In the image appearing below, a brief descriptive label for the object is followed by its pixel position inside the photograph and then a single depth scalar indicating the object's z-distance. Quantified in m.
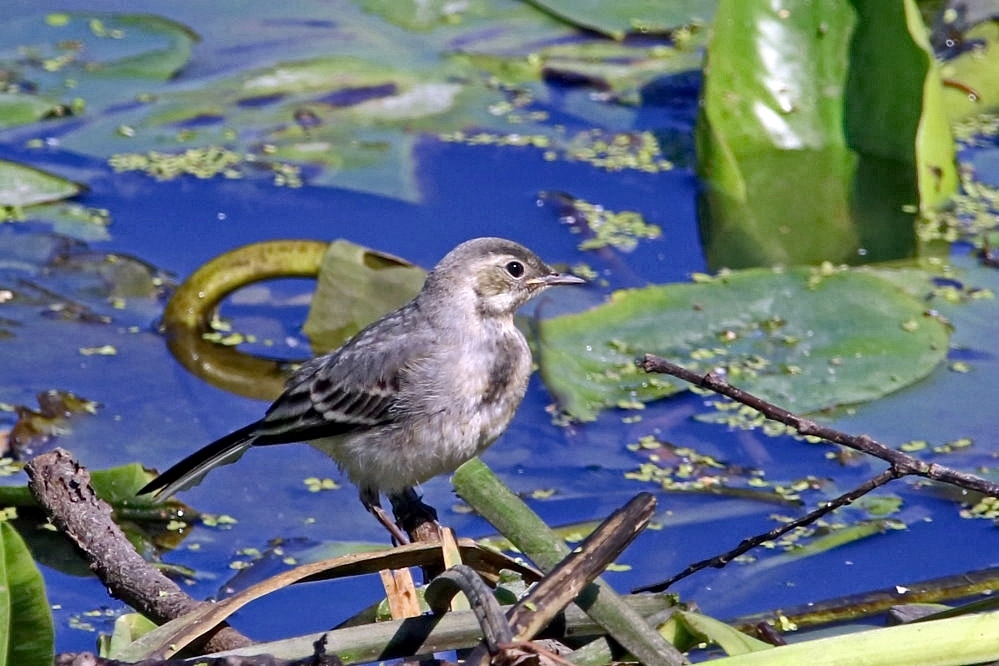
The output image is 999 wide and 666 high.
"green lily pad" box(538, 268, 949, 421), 11.98
